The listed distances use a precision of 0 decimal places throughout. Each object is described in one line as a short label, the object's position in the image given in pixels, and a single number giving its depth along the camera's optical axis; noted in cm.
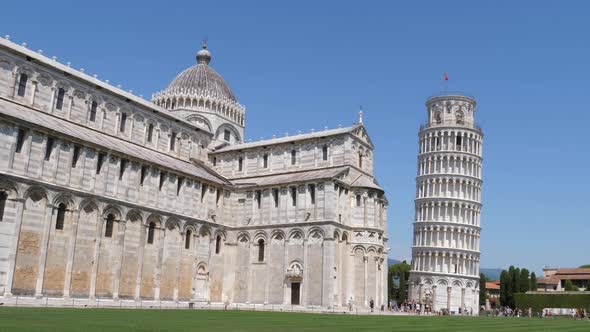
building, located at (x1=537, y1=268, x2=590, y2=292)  9881
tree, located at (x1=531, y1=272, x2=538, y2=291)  8104
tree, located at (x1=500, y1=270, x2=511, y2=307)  8121
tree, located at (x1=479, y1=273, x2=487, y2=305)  8688
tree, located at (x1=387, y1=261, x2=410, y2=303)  8544
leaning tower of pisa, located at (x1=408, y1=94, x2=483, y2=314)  7706
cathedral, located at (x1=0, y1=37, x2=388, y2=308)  3541
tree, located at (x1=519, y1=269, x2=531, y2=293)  8019
